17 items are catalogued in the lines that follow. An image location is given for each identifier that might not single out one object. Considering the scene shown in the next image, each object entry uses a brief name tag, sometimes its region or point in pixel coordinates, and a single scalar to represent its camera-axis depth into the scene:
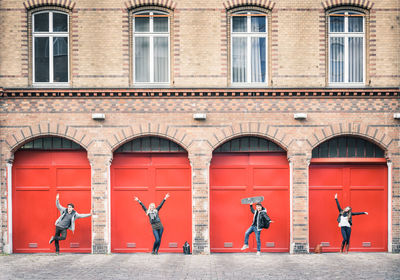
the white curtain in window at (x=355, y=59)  11.73
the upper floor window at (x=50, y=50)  11.56
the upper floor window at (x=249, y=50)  11.67
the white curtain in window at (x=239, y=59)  11.71
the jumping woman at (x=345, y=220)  11.04
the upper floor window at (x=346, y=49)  11.66
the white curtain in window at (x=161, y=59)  11.70
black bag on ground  11.24
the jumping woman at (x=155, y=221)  10.75
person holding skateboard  10.70
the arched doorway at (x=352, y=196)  11.59
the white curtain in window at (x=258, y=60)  11.71
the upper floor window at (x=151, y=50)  11.65
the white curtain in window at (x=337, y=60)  11.71
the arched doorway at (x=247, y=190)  11.59
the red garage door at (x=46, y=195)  11.52
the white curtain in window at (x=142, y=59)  11.69
